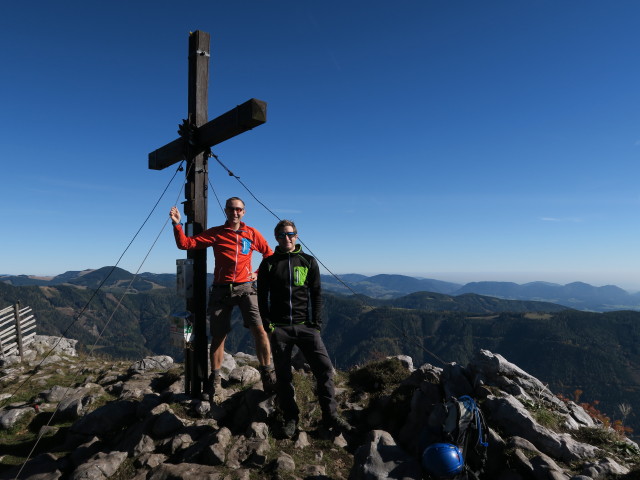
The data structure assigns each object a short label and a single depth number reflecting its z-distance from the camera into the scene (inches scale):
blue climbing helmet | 153.9
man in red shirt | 260.2
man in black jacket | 221.1
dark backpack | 167.2
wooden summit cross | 280.1
